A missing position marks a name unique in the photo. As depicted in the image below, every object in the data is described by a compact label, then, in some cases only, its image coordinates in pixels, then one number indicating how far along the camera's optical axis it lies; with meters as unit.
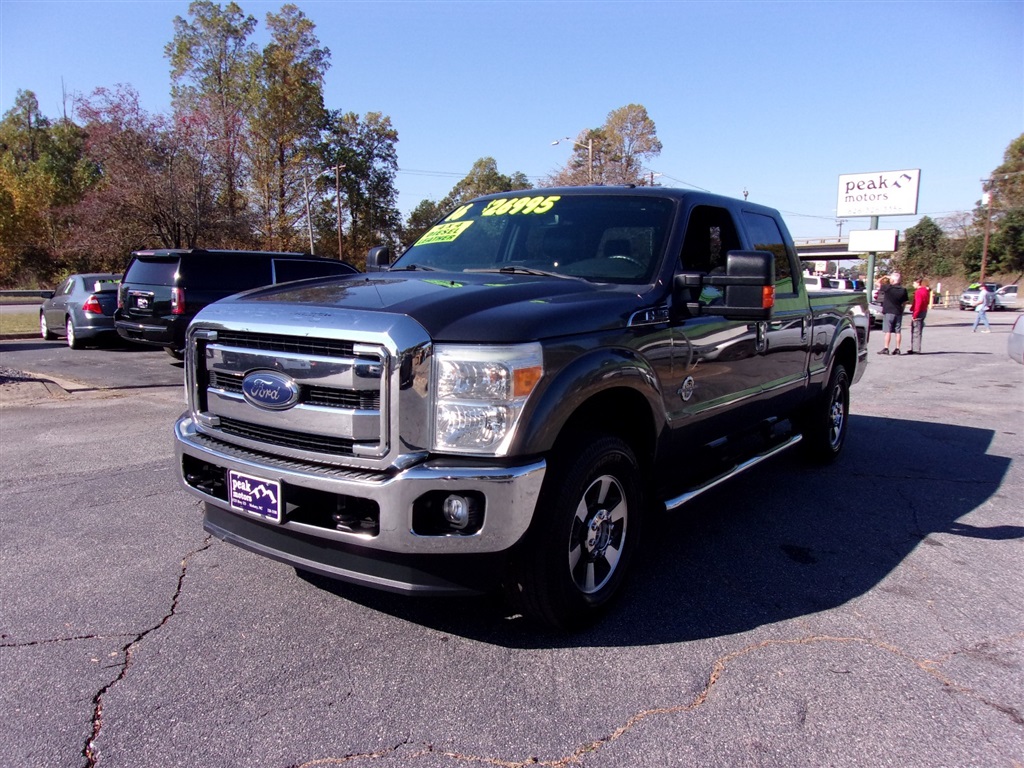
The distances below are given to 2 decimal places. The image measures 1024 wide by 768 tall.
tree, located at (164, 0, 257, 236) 36.84
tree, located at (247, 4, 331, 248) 36.22
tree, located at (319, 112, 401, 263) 49.84
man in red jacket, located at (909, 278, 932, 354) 17.17
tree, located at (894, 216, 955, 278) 65.00
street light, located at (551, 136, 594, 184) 39.05
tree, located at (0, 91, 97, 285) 37.84
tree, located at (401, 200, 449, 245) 57.59
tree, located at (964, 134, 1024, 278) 58.69
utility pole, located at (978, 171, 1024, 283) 53.06
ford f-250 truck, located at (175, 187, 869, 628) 2.68
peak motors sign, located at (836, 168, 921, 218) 33.62
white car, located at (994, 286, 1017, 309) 45.78
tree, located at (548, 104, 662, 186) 44.69
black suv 10.77
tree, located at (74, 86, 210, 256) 23.47
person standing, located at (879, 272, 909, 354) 16.42
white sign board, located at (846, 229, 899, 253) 31.89
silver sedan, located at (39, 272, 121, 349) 13.98
